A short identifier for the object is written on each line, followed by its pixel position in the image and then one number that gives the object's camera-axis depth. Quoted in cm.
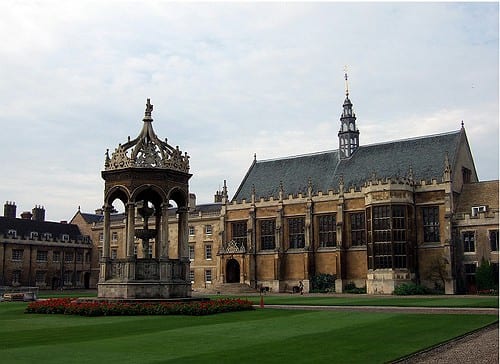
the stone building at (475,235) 5472
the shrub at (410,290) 5294
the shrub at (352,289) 5889
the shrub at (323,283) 6222
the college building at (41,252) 7444
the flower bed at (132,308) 2708
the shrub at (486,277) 5172
